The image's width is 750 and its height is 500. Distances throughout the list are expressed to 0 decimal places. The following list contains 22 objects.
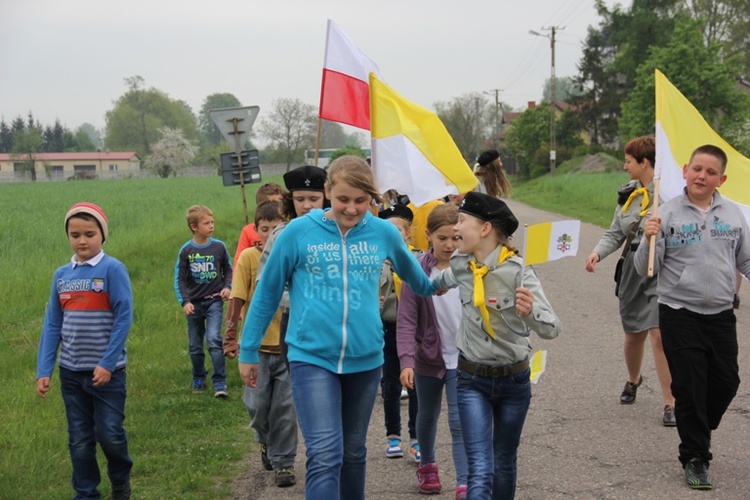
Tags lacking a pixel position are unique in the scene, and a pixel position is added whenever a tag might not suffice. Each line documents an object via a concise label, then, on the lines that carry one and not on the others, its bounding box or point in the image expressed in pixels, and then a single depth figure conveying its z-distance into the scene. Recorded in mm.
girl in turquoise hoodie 3648
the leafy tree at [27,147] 108125
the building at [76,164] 110812
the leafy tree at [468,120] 85000
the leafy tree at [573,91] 70625
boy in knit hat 4508
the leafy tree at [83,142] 142488
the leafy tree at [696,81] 49625
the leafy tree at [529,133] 69500
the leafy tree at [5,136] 132125
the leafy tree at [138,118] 135000
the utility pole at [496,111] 82062
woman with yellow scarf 6078
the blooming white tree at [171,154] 123062
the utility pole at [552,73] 52344
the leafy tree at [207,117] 168338
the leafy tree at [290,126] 83875
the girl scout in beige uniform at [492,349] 3812
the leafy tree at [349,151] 70188
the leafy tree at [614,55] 67938
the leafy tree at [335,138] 132638
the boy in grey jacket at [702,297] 4770
